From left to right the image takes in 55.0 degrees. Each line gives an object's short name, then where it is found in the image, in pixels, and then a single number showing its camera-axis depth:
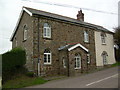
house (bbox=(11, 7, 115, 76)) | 13.26
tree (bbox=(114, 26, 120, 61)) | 21.58
